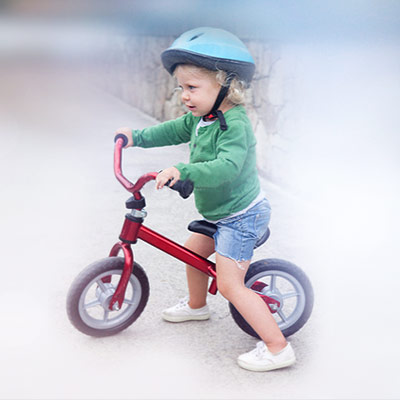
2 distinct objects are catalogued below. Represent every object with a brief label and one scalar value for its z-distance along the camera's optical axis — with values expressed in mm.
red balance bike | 2457
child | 2270
